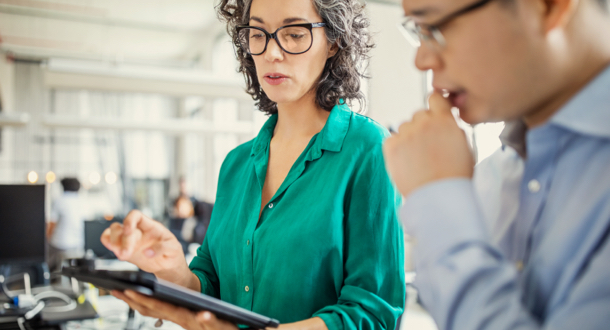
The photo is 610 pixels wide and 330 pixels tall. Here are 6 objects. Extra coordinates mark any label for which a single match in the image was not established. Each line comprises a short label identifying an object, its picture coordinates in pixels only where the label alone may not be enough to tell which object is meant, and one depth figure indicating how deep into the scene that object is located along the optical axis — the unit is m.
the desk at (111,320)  2.25
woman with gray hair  0.91
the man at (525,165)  0.48
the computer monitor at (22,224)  2.15
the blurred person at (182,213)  6.62
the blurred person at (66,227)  5.30
